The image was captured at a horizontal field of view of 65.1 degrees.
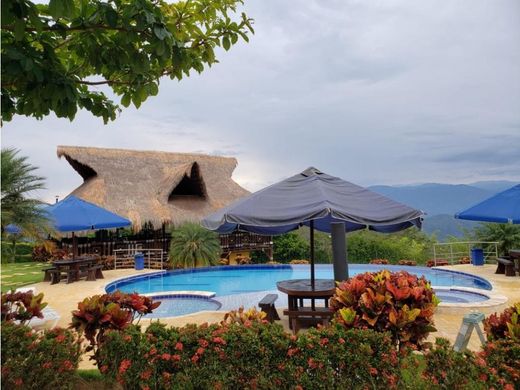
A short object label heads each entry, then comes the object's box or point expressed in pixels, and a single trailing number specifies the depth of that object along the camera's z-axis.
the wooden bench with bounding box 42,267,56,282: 12.02
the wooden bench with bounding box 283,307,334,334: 5.89
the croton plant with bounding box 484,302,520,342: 3.13
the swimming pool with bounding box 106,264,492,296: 12.45
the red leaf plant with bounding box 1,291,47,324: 3.52
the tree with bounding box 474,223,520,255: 15.03
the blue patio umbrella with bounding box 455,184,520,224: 10.26
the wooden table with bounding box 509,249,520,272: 11.16
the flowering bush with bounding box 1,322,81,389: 2.88
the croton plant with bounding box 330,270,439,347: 3.44
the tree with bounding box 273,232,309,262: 19.47
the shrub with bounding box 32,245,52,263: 18.20
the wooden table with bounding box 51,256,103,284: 11.53
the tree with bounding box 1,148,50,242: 9.27
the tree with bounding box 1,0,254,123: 2.49
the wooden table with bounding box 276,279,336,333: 5.91
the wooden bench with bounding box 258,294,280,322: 6.31
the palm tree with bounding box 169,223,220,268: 15.41
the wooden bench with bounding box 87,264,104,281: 12.12
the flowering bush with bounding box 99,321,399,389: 2.95
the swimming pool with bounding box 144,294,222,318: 9.30
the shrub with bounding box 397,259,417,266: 15.77
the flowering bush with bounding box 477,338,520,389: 2.70
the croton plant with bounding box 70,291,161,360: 3.56
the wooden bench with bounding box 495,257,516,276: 11.46
